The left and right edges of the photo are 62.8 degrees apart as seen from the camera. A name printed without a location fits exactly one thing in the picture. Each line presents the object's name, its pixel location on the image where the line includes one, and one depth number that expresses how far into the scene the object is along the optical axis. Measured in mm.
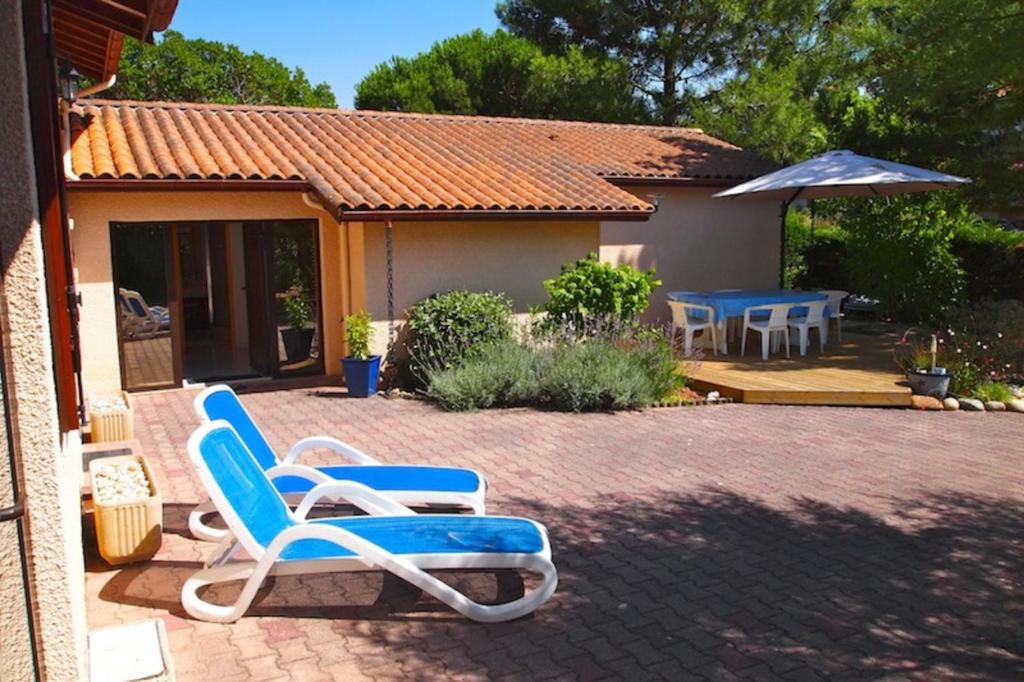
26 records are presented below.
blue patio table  13523
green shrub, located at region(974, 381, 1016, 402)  11109
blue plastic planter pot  11570
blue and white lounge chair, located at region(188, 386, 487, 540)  6176
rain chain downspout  12211
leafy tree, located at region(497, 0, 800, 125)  23766
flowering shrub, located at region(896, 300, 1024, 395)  11523
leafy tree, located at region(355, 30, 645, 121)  23953
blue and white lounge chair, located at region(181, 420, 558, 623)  4781
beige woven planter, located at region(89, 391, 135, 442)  7691
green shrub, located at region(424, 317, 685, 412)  10547
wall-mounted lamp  9411
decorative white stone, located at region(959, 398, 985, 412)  10958
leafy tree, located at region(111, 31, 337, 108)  35438
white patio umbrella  13102
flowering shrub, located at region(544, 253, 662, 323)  12461
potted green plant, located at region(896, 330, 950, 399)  11141
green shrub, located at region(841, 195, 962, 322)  16016
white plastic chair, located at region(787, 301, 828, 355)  13805
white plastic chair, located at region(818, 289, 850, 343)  14749
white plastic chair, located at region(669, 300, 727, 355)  13469
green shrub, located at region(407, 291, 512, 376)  11930
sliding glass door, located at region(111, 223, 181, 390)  12031
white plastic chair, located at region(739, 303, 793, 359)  13406
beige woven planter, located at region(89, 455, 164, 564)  5434
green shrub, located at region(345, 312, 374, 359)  11656
